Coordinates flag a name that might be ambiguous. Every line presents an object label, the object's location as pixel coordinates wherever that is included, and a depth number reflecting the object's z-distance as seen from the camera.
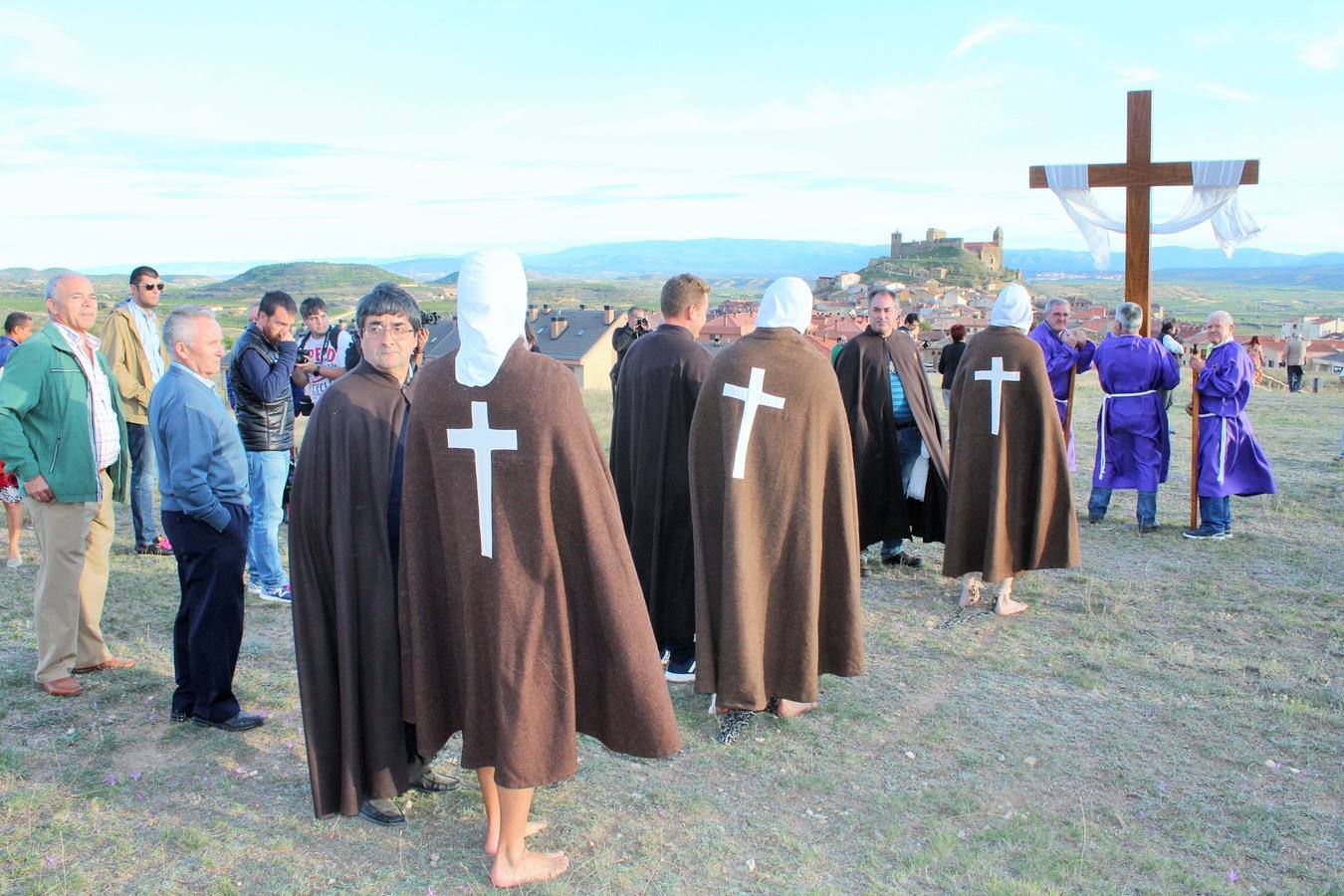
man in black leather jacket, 5.91
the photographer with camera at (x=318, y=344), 8.01
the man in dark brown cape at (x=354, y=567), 3.50
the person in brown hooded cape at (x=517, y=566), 3.16
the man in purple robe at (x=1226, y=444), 8.20
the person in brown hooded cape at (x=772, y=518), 4.45
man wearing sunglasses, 7.03
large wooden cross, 8.22
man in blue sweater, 4.33
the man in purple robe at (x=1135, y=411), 8.42
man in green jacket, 4.88
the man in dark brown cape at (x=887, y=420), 6.95
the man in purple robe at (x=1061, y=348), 8.80
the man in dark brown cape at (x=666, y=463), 5.20
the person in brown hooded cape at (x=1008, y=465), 6.19
